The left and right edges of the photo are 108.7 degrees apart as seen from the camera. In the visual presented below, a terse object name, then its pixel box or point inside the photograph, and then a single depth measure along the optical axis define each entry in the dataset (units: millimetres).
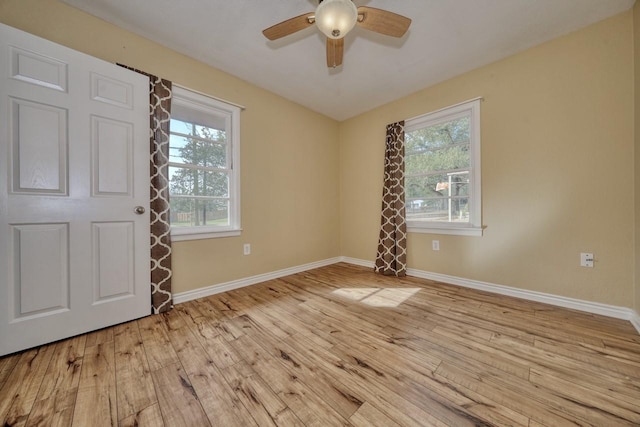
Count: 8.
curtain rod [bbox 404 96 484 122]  2519
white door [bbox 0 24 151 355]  1453
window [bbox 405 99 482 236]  2604
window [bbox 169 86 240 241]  2303
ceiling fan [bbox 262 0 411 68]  1406
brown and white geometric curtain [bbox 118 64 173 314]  2029
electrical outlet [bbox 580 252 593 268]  1982
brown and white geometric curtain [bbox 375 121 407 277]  3074
